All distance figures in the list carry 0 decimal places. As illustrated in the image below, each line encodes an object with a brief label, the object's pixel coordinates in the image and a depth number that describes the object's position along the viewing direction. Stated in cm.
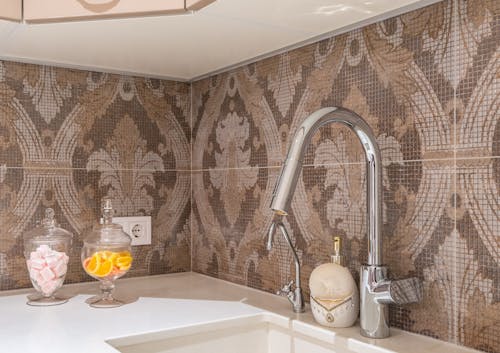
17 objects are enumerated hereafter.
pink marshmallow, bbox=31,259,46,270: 123
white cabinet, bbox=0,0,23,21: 105
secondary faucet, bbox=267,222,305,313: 116
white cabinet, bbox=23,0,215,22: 101
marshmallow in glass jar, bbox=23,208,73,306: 123
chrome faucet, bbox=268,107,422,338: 93
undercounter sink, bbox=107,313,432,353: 99
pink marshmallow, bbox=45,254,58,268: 123
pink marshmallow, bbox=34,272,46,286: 123
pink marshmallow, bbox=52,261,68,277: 124
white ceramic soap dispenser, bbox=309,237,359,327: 102
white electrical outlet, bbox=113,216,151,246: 157
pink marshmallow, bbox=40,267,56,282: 123
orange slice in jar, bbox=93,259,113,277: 123
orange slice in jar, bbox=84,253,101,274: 123
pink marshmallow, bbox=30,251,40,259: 124
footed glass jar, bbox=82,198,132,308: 123
